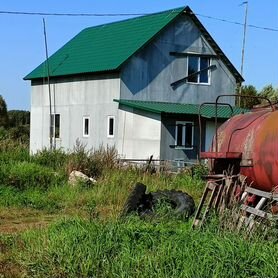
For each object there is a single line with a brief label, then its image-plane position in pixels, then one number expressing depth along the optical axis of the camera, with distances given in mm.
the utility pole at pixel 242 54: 36194
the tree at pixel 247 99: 40562
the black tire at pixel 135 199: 10968
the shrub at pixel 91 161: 18062
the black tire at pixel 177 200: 11148
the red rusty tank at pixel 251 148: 8688
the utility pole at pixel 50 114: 32750
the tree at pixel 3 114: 45750
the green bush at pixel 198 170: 18125
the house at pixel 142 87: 27984
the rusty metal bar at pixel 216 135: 9703
